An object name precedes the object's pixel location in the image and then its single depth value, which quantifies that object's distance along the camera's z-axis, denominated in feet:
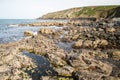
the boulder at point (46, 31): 104.96
